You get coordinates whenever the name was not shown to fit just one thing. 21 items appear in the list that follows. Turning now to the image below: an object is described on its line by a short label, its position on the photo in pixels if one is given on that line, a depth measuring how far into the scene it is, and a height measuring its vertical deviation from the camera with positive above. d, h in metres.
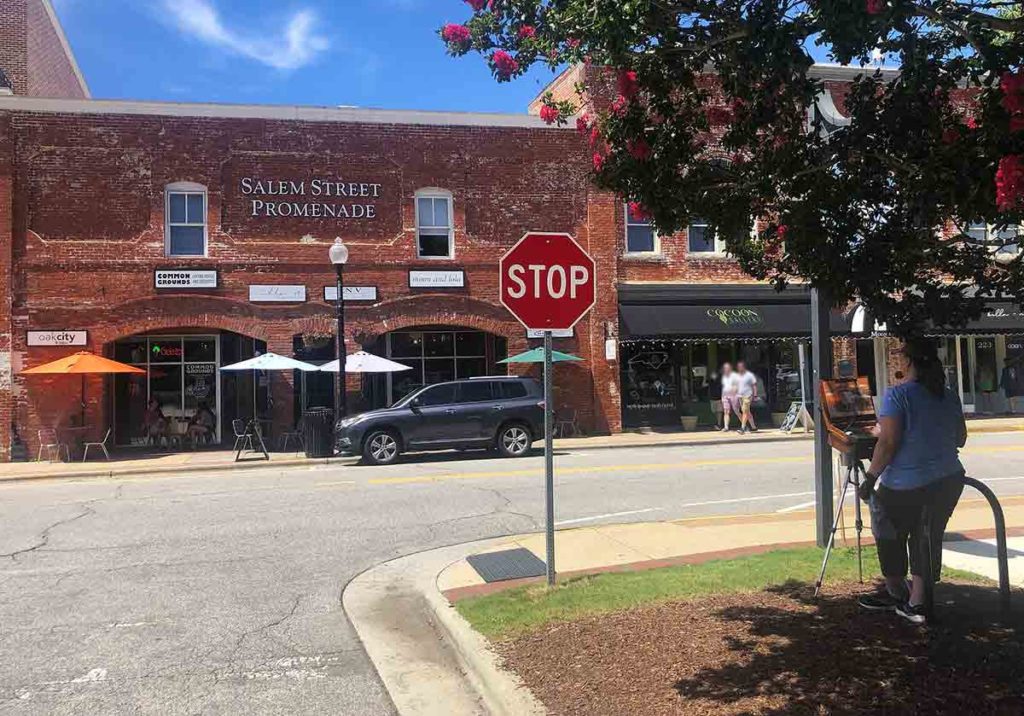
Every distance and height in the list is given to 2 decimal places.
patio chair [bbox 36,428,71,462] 19.11 -1.15
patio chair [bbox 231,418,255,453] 18.47 -0.99
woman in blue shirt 4.76 -0.46
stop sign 6.23 +0.82
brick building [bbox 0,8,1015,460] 19.62 +3.34
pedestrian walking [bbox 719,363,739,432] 22.58 -0.41
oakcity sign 19.38 +1.39
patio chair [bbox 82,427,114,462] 18.59 -1.24
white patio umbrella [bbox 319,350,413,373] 19.19 +0.58
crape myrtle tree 3.38 +1.28
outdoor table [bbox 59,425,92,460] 19.22 -0.97
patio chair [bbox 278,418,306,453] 19.64 -1.19
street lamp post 18.25 +1.48
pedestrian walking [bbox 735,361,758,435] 22.09 -0.36
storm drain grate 6.97 -1.63
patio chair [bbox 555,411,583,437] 22.02 -1.11
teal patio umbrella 21.60 +0.77
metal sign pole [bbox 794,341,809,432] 23.52 +0.32
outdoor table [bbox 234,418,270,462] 18.28 -1.02
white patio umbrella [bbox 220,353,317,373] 18.88 +0.63
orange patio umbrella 18.17 +0.66
